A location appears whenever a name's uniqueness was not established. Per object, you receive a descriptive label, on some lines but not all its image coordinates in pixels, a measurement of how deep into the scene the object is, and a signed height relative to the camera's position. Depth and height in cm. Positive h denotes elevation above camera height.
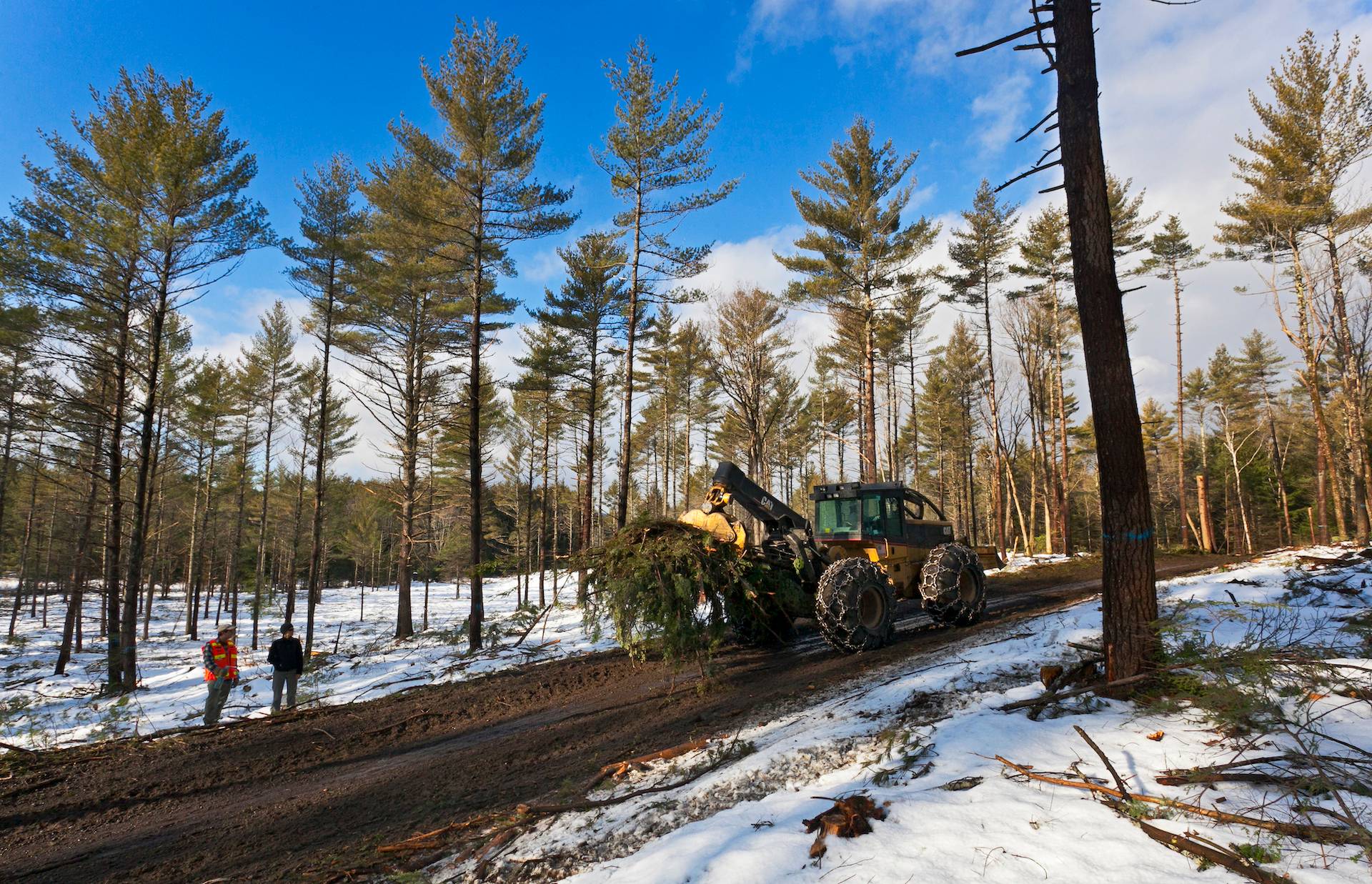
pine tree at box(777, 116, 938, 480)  2061 +939
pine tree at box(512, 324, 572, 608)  2198 +586
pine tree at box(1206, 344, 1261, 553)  3803 +707
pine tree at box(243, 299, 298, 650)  2734 +789
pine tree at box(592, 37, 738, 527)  1593 +967
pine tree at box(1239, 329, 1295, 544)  3725 +883
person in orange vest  933 -204
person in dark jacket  1013 -210
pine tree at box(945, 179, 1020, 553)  2539 +1084
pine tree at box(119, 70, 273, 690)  1360 +759
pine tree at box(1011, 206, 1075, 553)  2462 +979
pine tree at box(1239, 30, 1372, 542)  1758 +1041
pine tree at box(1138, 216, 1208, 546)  2595 +1098
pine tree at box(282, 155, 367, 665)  1858 +859
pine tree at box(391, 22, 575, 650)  1466 +897
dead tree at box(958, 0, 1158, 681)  513 +140
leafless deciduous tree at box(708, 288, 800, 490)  1931 +512
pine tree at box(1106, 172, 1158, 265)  2489 +1193
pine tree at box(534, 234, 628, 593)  2002 +769
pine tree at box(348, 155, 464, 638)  1678 +636
